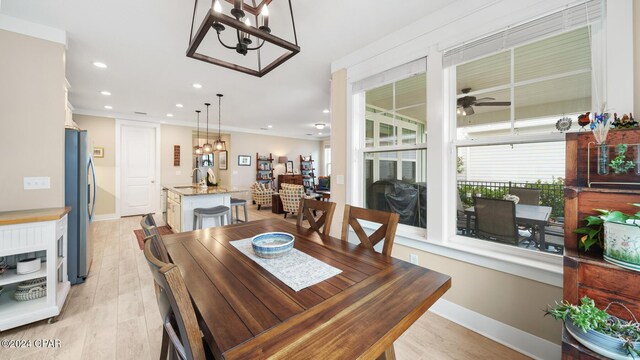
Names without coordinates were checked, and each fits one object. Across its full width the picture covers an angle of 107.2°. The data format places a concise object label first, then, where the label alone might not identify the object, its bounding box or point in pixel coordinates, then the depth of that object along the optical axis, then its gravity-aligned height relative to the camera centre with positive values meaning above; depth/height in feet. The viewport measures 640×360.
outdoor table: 5.55 -0.87
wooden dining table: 2.18 -1.48
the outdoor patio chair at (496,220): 5.98 -1.06
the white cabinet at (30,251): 5.86 -1.83
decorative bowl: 4.19 -1.23
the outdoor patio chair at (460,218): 6.77 -1.09
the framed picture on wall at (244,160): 25.45 +2.17
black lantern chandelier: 3.48 +2.46
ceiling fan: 6.18 +2.10
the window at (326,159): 32.81 +2.95
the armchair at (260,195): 22.80 -1.46
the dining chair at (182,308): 2.26 -1.25
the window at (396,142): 7.63 +1.33
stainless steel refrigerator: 8.11 -0.64
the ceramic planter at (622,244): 3.18 -0.89
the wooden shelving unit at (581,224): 3.32 -0.78
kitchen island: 12.48 -1.27
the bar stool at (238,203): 15.58 -1.53
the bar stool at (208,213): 11.87 -1.70
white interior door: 19.08 +0.86
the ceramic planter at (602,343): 2.98 -2.15
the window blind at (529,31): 4.65 +3.34
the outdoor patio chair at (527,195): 5.69 -0.35
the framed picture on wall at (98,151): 17.83 +2.16
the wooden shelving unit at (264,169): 26.84 +1.27
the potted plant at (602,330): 2.98 -2.01
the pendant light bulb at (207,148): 16.28 +2.23
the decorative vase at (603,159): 3.71 +0.34
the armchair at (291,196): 18.26 -1.28
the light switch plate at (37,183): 7.14 -0.10
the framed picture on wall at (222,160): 25.33 +2.16
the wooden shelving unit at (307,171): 30.40 +1.17
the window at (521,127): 5.17 +1.34
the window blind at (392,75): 7.13 +3.48
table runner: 3.39 -1.43
